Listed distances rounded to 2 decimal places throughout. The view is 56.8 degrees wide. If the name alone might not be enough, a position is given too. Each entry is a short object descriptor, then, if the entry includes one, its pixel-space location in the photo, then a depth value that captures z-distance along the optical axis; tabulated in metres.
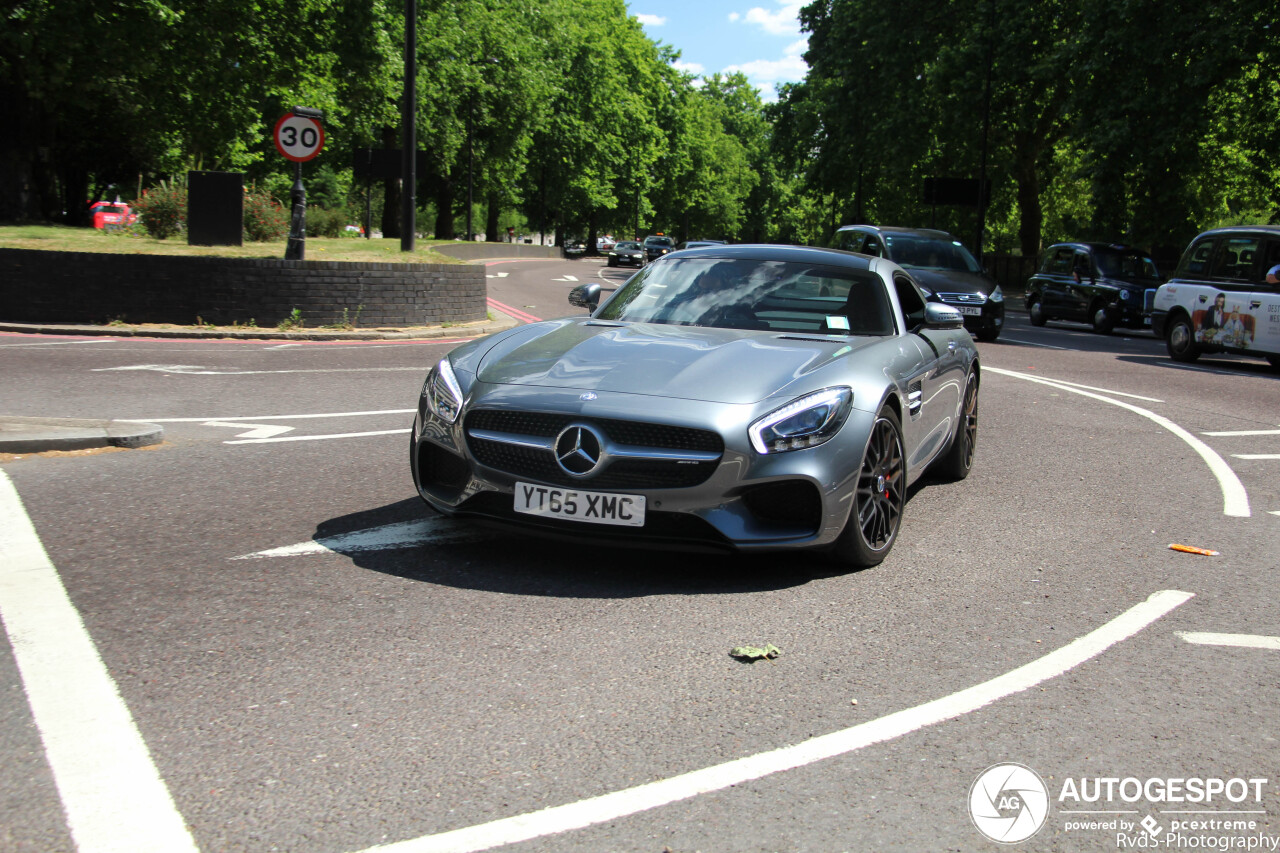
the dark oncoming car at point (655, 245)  72.63
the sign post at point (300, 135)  16.97
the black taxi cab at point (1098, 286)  24.42
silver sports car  4.67
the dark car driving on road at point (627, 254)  68.75
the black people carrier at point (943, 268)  19.52
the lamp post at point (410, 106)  20.89
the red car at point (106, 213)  45.08
